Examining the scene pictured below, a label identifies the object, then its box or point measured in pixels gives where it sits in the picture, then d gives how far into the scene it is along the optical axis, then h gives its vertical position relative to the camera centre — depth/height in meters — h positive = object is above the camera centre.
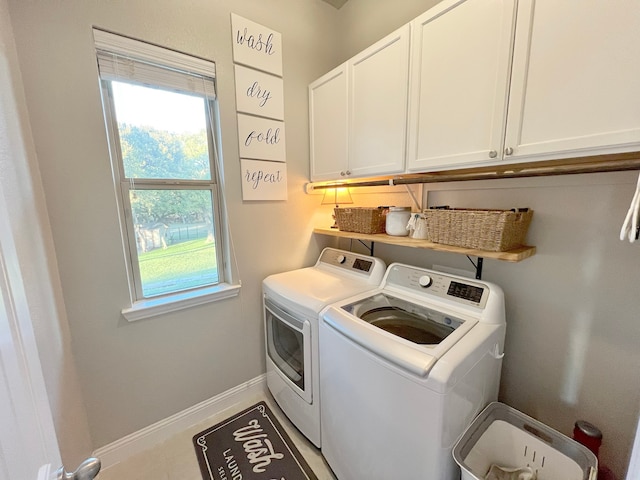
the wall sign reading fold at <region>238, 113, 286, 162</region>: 1.73 +0.41
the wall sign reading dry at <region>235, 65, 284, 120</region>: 1.69 +0.70
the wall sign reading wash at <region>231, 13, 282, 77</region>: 1.64 +1.00
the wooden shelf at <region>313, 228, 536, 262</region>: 1.11 -0.26
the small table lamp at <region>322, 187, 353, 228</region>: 2.21 +0.01
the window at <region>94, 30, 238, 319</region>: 1.40 +0.18
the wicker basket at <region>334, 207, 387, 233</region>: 1.73 -0.15
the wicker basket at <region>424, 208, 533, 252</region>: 1.12 -0.15
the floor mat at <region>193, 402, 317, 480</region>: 1.43 -1.50
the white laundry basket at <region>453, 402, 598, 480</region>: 0.99 -1.03
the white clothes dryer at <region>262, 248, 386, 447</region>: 1.44 -0.72
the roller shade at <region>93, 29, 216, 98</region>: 1.30 +0.73
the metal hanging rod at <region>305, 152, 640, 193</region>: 0.97 +0.11
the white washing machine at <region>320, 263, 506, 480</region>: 0.92 -0.69
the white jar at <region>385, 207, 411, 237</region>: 1.62 -0.15
